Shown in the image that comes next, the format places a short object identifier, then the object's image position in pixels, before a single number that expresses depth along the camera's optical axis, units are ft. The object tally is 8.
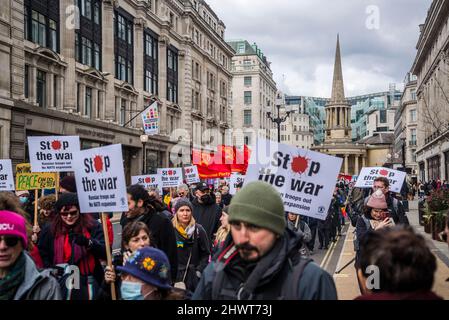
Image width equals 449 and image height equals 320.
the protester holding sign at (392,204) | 25.72
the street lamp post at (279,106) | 73.57
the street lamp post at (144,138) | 93.97
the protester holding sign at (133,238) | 17.03
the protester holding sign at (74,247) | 16.96
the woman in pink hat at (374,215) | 21.82
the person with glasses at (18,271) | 11.35
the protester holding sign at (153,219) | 20.45
